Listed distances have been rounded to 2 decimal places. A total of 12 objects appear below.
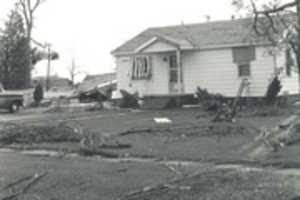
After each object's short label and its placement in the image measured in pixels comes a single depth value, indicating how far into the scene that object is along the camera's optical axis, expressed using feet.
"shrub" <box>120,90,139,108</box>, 81.26
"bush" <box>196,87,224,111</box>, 65.36
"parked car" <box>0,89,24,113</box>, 85.92
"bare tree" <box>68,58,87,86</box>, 229.25
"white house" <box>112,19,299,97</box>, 72.18
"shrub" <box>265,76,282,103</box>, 67.44
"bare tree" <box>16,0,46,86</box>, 123.85
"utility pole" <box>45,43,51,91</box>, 152.89
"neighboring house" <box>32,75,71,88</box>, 237.06
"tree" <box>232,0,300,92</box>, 54.90
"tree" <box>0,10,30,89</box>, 124.16
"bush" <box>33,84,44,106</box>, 106.11
